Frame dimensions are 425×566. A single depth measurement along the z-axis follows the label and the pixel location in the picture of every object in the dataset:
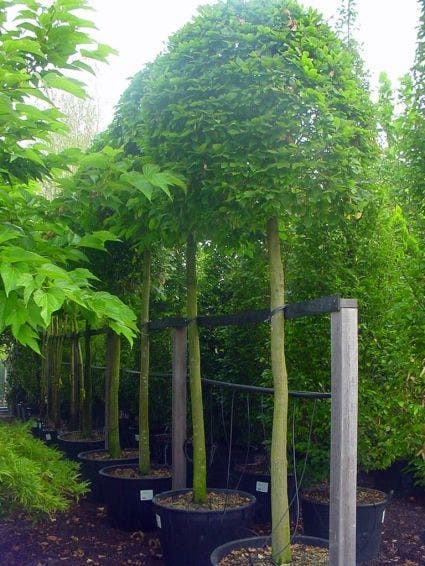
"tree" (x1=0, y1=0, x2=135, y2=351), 2.00
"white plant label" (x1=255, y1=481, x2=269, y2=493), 5.10
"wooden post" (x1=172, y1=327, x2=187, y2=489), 5.00
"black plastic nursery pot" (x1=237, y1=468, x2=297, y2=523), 5.12
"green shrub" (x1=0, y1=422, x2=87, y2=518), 3.88
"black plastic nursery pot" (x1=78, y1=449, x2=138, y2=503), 5.87
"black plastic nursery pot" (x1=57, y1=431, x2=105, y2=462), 7.05
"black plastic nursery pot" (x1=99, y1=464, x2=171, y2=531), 5.01
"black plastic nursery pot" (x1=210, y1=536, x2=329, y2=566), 3.34
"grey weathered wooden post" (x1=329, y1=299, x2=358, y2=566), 2.83
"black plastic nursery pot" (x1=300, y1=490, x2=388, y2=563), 4.41
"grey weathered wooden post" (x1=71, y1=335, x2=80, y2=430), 8.50
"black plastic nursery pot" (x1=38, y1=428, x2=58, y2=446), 8.26
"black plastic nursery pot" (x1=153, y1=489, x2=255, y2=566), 3.90
